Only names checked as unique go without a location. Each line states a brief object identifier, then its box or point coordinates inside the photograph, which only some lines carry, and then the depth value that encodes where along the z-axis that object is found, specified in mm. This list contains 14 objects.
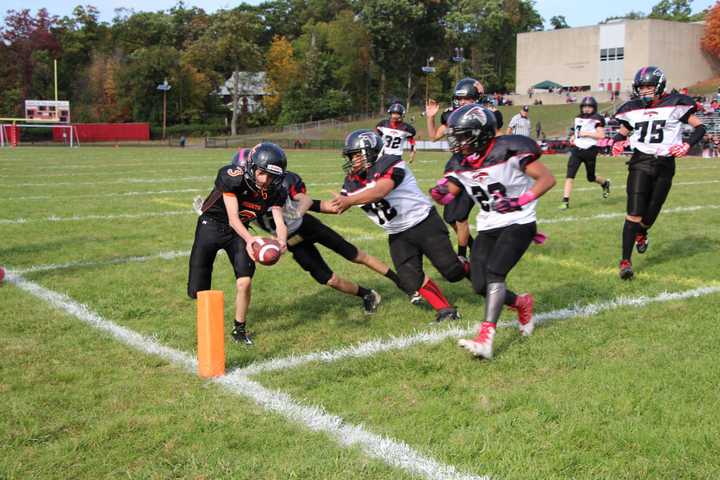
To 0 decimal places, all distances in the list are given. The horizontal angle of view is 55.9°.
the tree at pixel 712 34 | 65062
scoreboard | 47250
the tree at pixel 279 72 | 73875
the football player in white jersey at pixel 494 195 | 4441
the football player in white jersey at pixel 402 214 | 5281
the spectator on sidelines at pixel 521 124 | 13124
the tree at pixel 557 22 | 99062
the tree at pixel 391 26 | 73000
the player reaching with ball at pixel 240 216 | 4664
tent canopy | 67875
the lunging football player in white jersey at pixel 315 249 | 5293
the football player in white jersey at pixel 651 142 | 6906
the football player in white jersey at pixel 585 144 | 12211
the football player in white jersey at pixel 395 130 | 11977
